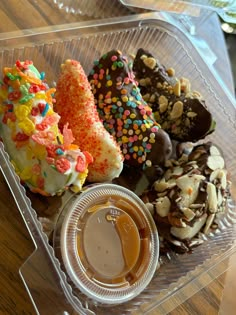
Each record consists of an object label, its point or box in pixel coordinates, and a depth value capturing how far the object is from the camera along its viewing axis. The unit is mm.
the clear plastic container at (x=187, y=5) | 220
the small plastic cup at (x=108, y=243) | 151
